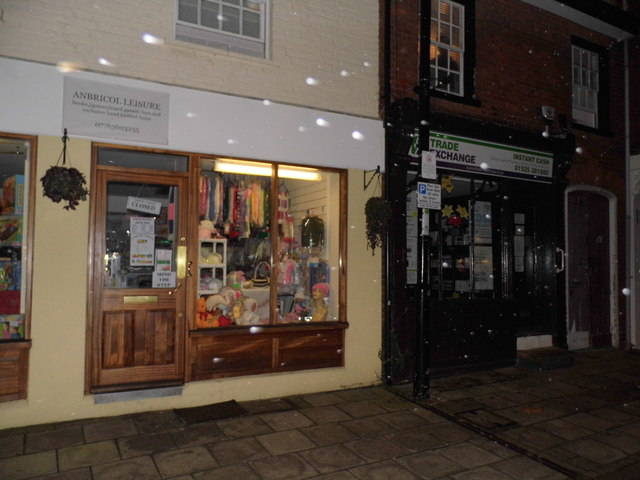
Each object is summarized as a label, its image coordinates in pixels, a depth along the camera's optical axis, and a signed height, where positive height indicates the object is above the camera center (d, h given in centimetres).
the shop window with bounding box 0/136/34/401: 545 +28
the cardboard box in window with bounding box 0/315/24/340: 546 -74
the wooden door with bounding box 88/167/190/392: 574 -24
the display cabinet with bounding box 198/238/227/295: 654 -7
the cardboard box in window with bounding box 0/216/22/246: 553 +31
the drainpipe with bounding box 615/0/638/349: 1031 +40
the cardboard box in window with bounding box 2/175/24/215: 553 +68
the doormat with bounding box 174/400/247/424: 561 -174
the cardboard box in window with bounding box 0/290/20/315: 552 -48
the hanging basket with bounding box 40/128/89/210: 527 +76
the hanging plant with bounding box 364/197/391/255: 713 +60
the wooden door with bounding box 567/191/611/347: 988 -5
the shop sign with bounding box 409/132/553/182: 796 +173
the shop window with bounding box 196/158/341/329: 660 +21
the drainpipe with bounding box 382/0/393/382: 743 +178
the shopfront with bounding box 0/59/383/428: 540 +3
